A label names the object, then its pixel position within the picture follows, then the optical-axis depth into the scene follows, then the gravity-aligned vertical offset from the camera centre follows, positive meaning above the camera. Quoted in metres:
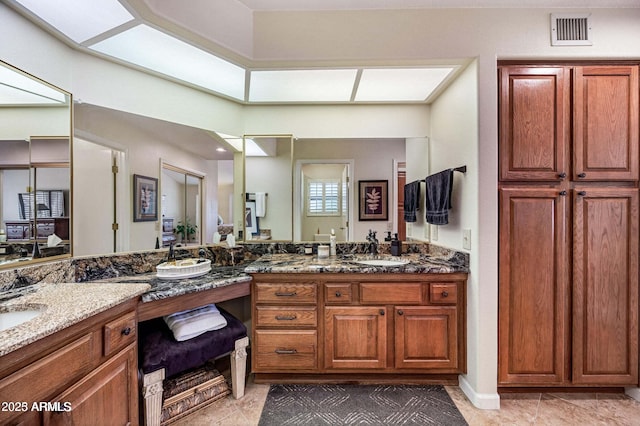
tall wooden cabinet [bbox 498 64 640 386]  1.82 -0.11
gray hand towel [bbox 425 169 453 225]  2.05 +0.12
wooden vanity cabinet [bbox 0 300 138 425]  0.89 -0.65
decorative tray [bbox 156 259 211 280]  1.88 -0.42
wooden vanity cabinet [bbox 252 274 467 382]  1.96 -0.83
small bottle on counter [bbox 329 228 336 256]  2.52 -0.32
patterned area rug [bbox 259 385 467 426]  1.69 -1.32
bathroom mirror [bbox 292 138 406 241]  2.61 +0.31
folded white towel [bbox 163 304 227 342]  1.67 -0.72
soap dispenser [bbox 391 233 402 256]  2.46 -0.33
